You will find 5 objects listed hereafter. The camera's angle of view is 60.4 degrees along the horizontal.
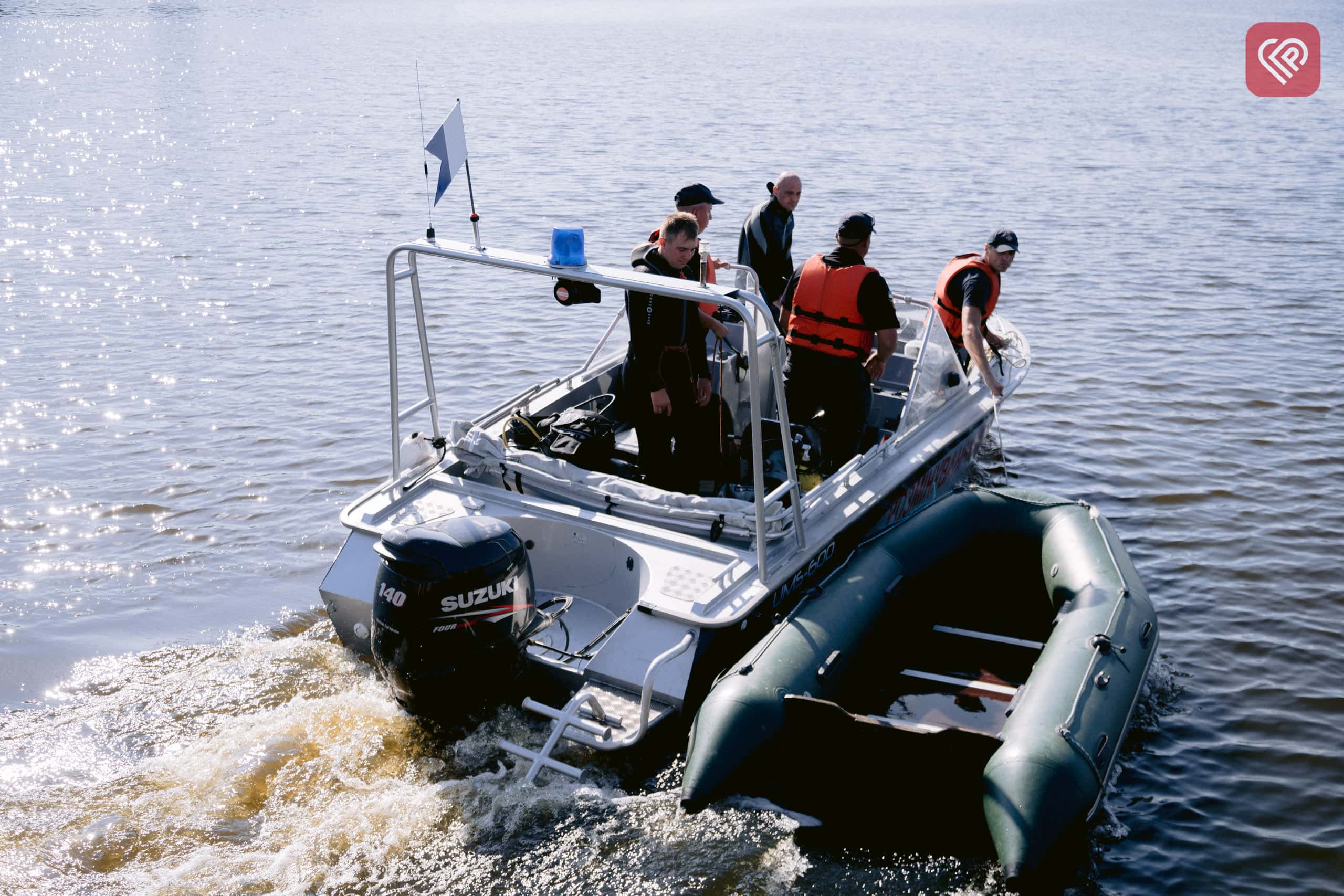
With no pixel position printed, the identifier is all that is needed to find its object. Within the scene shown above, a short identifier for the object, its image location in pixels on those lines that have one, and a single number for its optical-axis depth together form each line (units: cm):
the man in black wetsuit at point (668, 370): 497
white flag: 447
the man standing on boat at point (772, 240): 690
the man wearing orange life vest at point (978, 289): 622
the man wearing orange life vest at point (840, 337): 547
